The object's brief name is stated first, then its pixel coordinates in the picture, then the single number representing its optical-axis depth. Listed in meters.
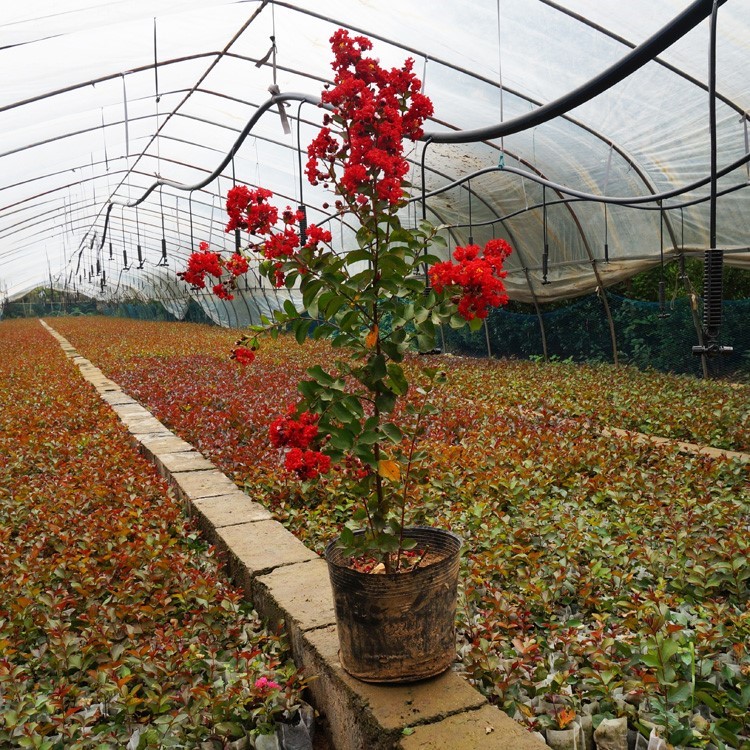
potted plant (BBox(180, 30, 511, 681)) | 2.34
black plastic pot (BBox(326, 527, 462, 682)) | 2.32
